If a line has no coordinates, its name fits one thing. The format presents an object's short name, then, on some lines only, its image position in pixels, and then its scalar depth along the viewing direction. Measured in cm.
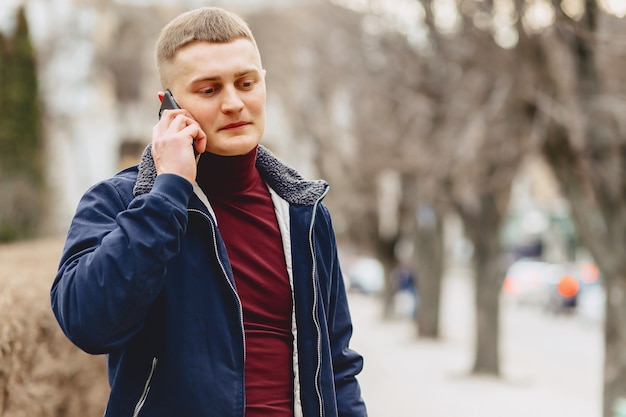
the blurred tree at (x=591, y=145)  790
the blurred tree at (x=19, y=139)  2019
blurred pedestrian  2680
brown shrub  385
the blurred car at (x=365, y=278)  3916
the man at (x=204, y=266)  212
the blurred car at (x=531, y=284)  3056
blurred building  3003
